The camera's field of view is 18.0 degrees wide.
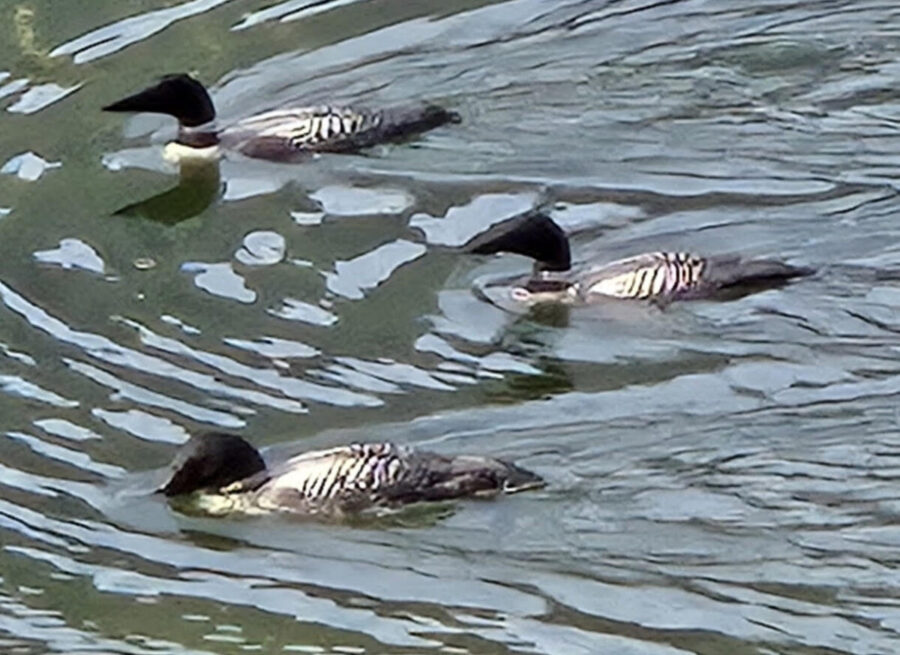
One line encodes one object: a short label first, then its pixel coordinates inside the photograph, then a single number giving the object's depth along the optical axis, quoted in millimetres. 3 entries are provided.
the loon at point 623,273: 11398
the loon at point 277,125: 13180
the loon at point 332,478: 9617
